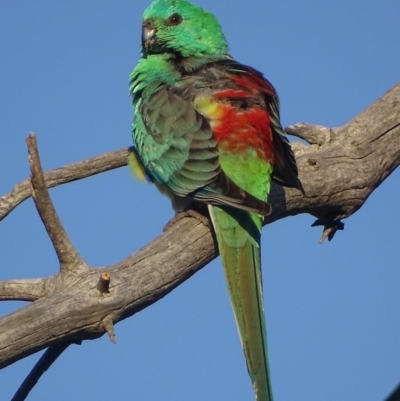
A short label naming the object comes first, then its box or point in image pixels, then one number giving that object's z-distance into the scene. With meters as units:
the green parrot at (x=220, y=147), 8.50
